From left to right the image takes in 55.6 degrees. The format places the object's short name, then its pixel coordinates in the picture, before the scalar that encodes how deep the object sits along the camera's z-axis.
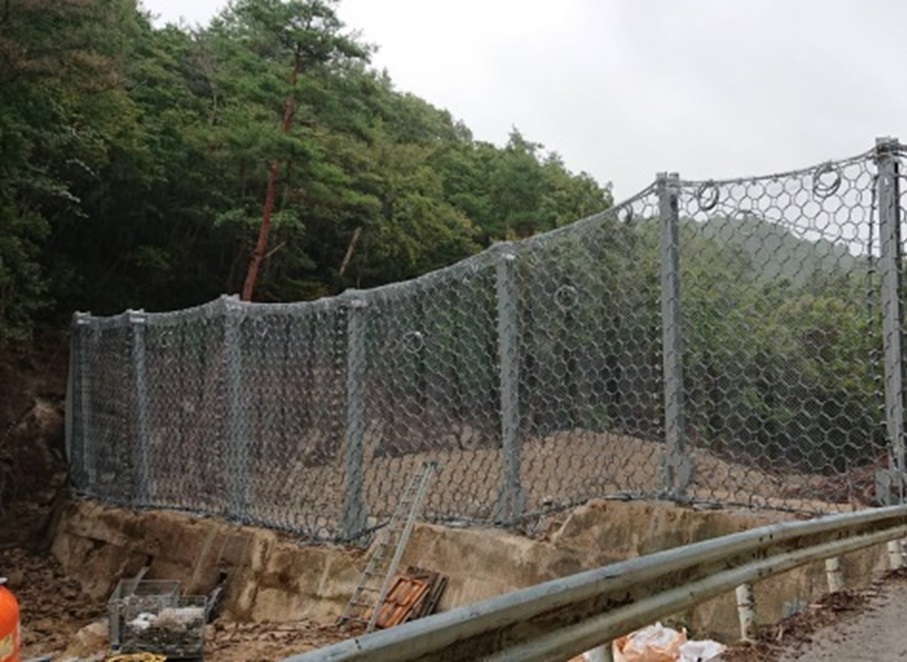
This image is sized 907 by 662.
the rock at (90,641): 6.51
